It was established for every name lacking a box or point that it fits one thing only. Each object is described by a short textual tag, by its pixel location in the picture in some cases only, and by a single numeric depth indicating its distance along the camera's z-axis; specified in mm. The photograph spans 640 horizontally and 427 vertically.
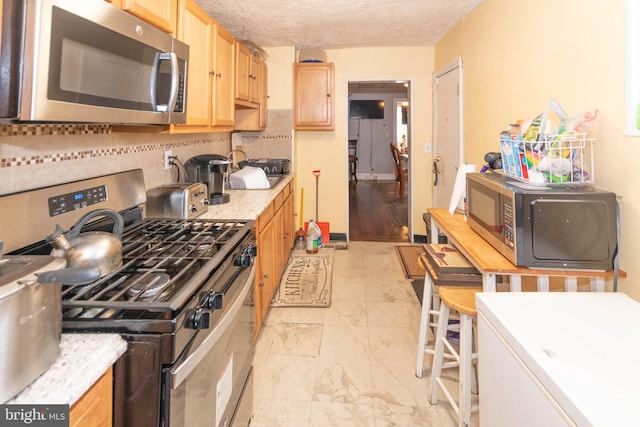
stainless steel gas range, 855
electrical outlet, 2348
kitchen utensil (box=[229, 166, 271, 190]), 3035
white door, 3414
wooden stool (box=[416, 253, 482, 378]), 1847
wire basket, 1388
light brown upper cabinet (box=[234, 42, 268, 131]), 3008
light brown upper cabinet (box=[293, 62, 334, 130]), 4102
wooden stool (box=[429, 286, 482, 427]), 1454
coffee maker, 2432
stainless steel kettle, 1018
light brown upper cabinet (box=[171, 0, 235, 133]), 1981
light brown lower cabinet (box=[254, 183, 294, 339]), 2229
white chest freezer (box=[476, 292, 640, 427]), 686
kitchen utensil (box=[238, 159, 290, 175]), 3715
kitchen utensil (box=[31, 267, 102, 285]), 639
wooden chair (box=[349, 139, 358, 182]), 9719
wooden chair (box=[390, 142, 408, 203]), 6934
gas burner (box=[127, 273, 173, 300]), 942
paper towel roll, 2186
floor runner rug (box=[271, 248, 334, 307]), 2910
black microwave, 1230
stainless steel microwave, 915
